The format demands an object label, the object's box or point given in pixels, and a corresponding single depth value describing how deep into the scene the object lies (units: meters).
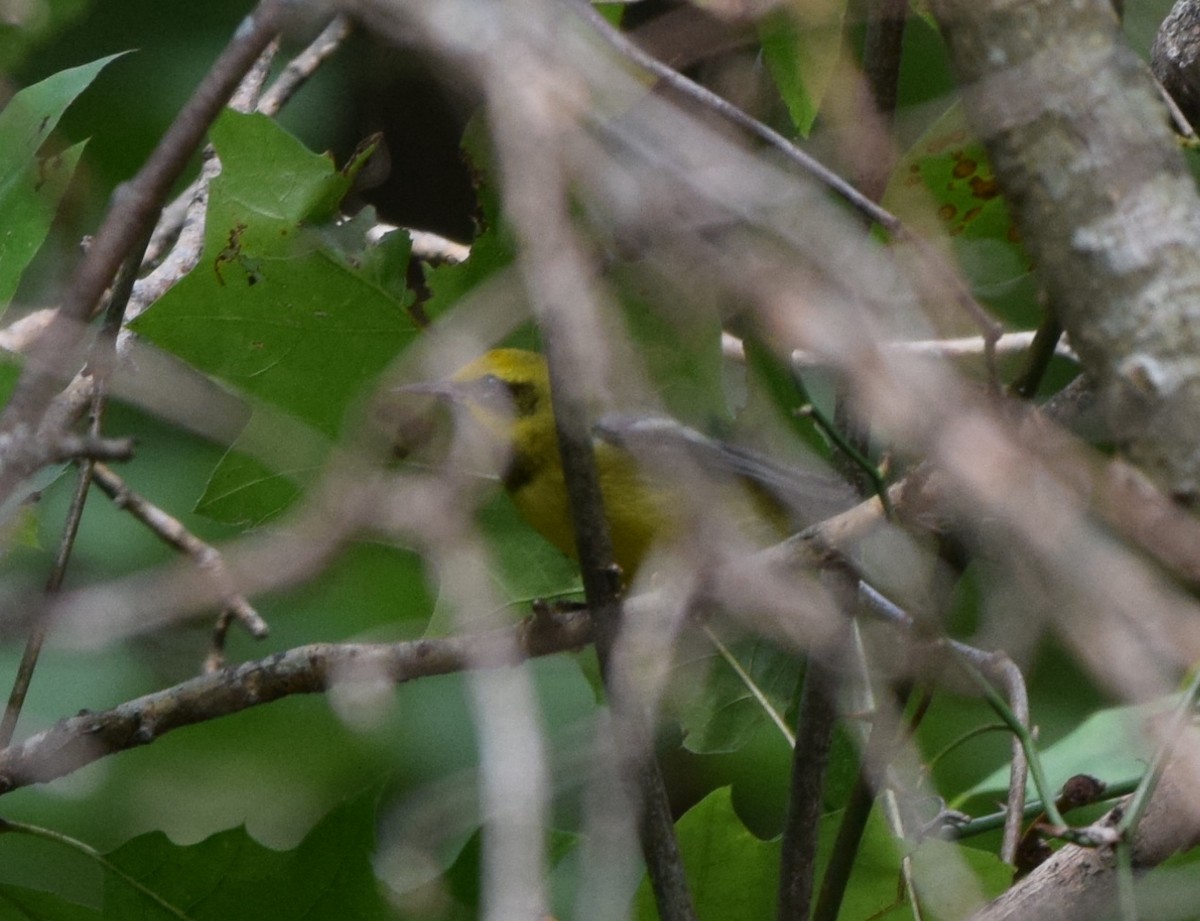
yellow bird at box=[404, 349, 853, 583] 5.48
